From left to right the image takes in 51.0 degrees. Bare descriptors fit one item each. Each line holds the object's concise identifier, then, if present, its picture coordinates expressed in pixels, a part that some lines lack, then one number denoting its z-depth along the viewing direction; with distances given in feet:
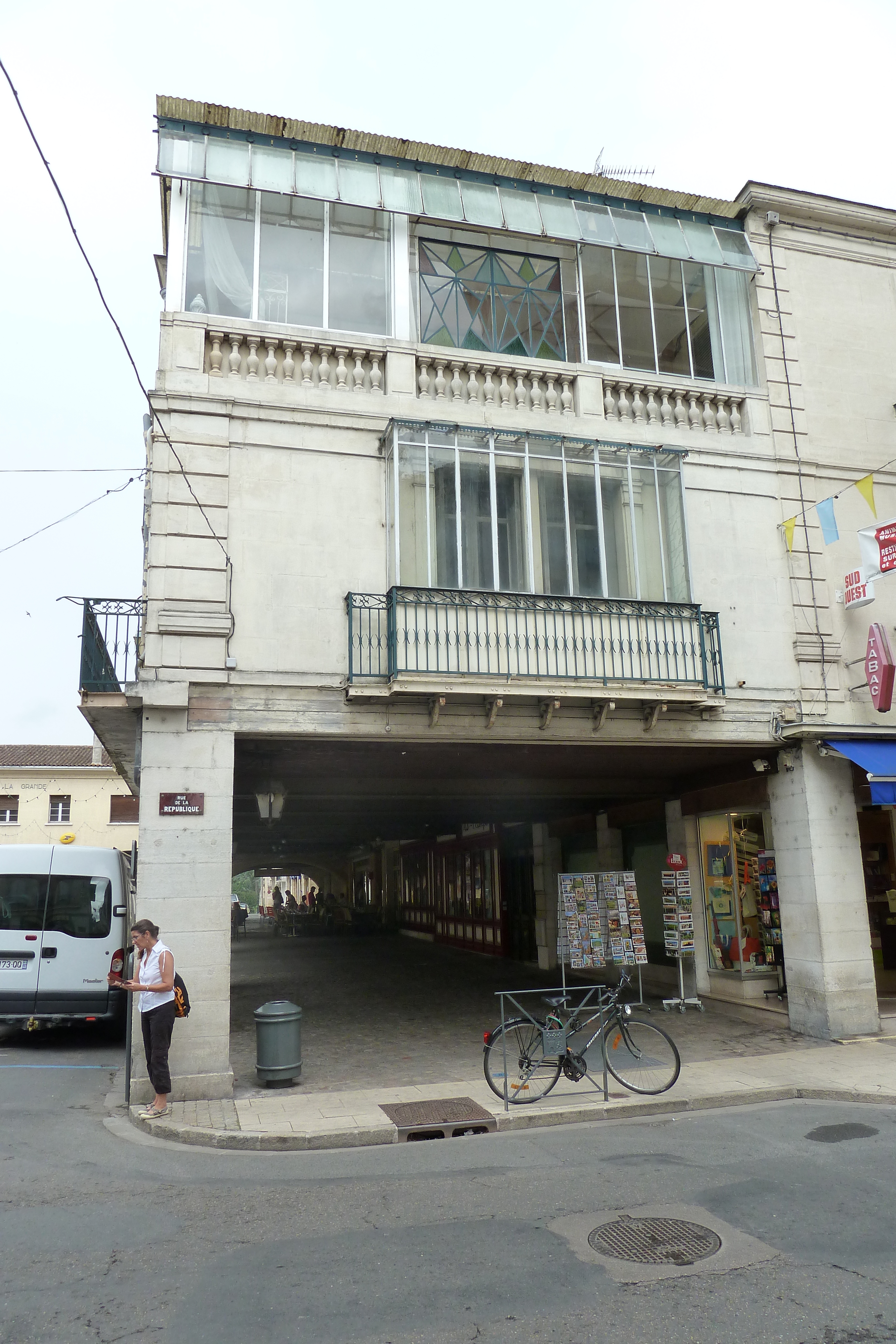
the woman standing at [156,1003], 27.17
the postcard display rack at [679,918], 43.93
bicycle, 28.25
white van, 38.40
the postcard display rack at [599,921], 44.04
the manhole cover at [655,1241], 16.24
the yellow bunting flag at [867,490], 35.88
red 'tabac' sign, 38.40
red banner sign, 37.52
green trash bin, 30.76
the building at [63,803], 126.72
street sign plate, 31.09
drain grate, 25.89
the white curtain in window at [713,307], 43.68
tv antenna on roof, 52.16
